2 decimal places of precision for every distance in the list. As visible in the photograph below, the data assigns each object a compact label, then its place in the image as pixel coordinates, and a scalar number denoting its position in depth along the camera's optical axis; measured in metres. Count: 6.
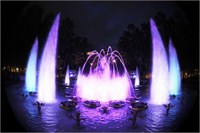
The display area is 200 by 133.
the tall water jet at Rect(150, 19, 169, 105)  26.72
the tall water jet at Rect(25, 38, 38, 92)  35.89
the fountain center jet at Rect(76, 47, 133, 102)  27.21
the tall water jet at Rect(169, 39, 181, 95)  34.84
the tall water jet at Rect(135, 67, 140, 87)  44.48
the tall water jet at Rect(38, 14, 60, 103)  25.73
